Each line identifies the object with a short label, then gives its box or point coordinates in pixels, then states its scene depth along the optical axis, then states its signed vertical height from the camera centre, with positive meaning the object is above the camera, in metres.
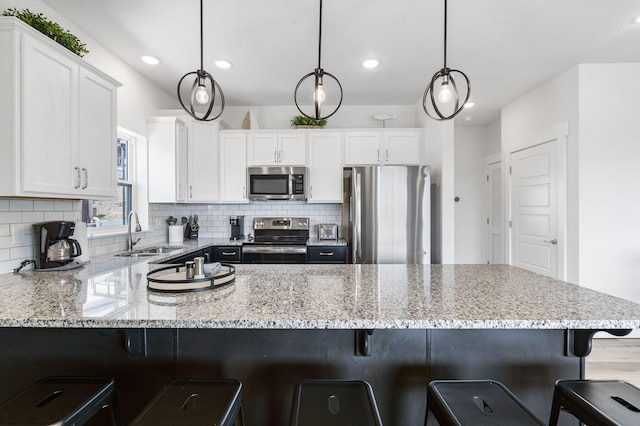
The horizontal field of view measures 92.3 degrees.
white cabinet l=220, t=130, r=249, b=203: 3.76 +0.66
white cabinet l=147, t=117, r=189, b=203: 3.29 +0.56
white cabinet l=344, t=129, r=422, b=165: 3.72 +0.79
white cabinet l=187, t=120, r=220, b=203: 3.60 +0.58
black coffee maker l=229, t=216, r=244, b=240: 3.92 -0.19
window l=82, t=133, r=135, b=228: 2.68 +0.10
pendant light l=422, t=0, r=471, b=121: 1.57 +0.64
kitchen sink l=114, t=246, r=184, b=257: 2.73 -0.37
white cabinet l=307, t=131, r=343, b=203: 3.73 +0.57
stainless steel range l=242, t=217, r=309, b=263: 3.38 -0.35
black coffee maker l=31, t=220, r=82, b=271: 1.92 -0.22
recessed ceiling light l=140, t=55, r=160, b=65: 2.82 +1.42
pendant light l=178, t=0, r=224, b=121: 1.62 +0.65
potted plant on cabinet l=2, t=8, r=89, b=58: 1.68 +1.06
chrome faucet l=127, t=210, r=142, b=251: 2.72 -0.26
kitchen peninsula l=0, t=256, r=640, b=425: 1.31 -0.62
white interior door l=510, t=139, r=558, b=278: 3.35 +0.03
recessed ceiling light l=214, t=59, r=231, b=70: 2.89 +1.42
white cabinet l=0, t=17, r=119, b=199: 1.58 +0.54
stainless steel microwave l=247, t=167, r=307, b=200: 3.61 +0.34
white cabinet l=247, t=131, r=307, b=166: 3.74 +0.78
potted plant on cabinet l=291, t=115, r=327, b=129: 3.74 +1.08
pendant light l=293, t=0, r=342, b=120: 1.56 +0.62
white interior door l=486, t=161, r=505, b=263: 4.70 -0.05
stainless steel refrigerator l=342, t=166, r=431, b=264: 3.27 -0.05
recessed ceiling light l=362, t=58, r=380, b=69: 2.88 +1.41
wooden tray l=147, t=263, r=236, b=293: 1.33 -0.32
